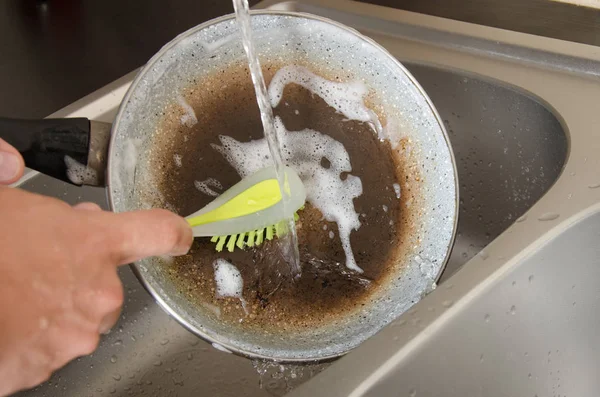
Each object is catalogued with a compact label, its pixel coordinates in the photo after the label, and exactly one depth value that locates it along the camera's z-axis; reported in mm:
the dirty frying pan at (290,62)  567
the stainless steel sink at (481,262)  529
